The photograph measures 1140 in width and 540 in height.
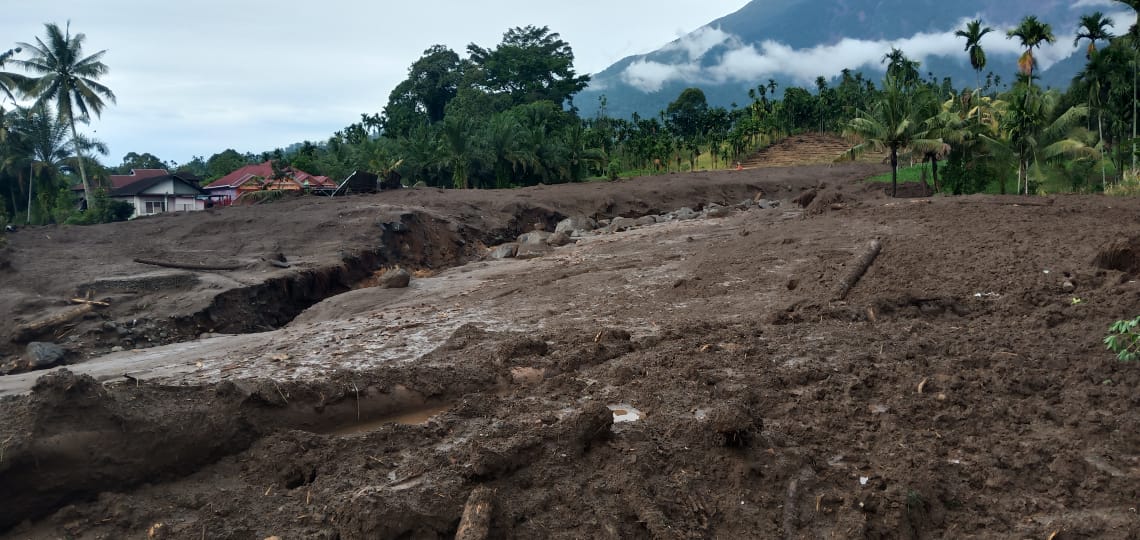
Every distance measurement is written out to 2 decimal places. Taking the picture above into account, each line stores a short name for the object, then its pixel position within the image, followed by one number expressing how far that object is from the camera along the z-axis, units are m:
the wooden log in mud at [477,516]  3.98
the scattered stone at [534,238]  20.10
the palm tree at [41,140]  41.44
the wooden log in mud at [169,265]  15.41
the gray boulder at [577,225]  22.98
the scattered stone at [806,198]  24.70
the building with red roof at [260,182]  38.45
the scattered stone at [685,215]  25.75
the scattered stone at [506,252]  18.77
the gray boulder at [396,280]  14.46
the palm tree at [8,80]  35.28
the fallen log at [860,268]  9.86
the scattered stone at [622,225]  22.88
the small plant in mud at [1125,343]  5.49
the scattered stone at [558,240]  19.95
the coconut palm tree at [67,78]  36.09
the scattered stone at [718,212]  24.38
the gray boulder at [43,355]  11.09
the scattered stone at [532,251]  18.31
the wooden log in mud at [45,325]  12.04
